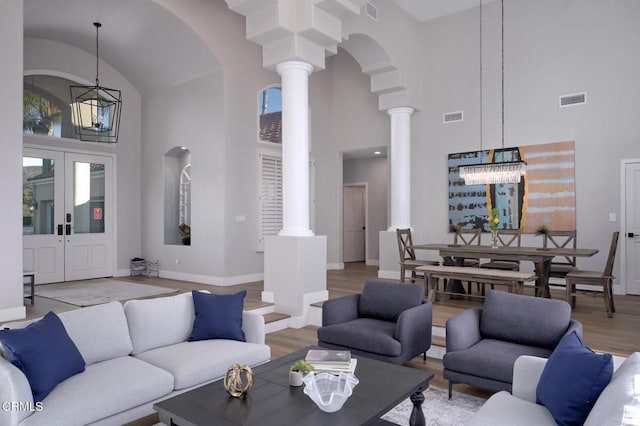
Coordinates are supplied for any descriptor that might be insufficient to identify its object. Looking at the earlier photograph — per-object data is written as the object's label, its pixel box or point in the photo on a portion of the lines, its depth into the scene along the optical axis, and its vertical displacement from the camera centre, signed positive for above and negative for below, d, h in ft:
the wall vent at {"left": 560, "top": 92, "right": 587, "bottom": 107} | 22.10 +5.94
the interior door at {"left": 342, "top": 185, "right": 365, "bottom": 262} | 36.37 -0.84
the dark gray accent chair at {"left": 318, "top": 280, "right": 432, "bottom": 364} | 11.86 -3.36
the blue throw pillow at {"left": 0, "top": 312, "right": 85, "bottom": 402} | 7.89 -2.68
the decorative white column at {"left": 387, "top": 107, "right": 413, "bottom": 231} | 26.55 +2.85
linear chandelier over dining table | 19.30 +1.89
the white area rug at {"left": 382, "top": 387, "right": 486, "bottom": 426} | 9.67 -4.68
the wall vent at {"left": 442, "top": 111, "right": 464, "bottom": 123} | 25.94 +5.91
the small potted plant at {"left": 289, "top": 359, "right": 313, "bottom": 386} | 8.03 -2.98
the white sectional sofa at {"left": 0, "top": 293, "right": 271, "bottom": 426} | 7.57 -3.37
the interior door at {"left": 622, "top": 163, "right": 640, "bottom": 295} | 20.88 -0.76
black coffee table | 6.82 -3.25
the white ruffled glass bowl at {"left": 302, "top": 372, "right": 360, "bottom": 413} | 6.93 -2.90
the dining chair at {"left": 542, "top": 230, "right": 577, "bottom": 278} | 18.95 -1.61
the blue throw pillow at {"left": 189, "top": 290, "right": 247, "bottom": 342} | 11.51 -2.82
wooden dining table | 17.35 -1.70
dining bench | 16.35 -2.53
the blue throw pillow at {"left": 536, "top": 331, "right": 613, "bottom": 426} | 6.47 -2.63
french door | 24.29 -0.09
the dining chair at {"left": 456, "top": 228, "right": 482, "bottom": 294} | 21.98 -1.48
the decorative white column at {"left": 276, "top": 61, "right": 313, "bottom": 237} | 18.47 +2.70
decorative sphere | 7.61 -3.00
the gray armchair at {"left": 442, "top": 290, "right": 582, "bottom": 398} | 10.20 -3.18
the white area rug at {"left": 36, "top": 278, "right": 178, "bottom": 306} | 19.72 -3.94
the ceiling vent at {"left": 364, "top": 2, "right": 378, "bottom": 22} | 22.30 +10.68
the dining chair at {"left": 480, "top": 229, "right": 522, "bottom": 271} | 20.63 -1.65
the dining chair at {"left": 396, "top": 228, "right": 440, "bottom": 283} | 21.25 -2.46
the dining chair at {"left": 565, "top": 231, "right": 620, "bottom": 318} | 16.14 -2.53
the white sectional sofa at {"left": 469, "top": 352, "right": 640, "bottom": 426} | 5.08 -2.92
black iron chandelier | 19.91 +4.91
